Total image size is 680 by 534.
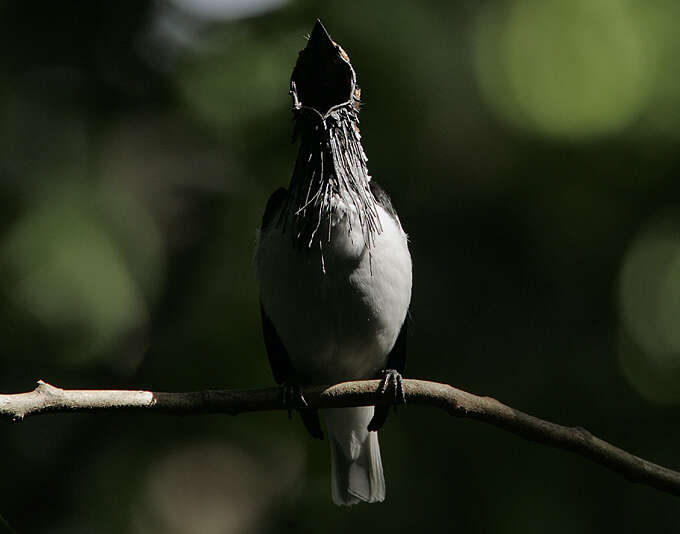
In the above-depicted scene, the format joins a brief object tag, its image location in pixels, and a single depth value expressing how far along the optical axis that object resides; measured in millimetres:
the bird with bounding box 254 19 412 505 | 7125
